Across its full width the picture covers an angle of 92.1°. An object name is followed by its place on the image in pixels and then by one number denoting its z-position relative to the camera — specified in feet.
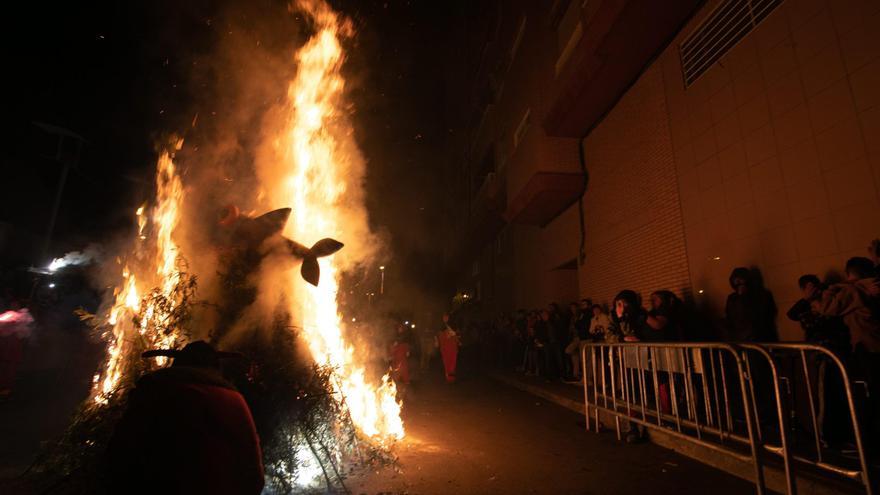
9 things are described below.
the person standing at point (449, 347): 44.45
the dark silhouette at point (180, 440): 7.11
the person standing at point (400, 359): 38.11
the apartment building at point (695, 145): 17.26
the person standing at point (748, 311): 19.95
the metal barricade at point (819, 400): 9.52
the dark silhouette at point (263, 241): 16.61
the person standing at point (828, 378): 14.79
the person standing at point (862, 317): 13.92
